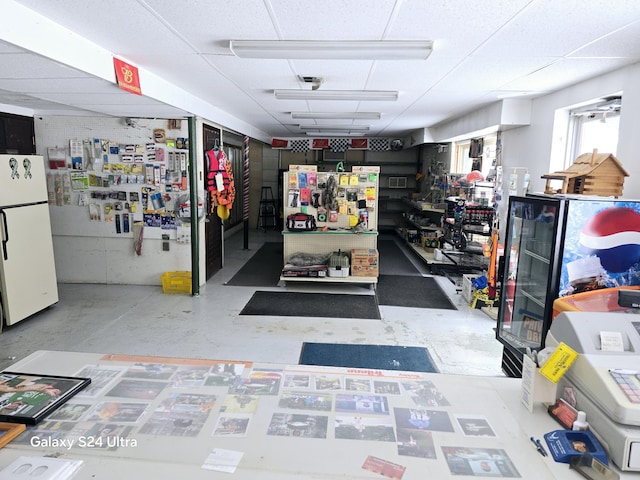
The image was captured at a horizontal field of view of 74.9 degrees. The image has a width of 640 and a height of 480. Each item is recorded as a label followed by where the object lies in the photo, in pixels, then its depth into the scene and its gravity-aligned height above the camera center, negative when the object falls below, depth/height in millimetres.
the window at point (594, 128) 4051 +499
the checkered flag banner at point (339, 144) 12039 +813
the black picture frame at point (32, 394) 1690 -980
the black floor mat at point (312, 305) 5160 -1719
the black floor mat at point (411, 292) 5590 -1711
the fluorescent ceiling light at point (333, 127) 8977 +991
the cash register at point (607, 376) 1456 -767
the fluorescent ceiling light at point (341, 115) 6855 +954
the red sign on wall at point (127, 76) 3516 +816
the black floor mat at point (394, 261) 7378 -1705
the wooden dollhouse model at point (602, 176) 3049 -5
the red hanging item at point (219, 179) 6395 -126
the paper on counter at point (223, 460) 1452 -1017
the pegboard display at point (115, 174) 5871 -56
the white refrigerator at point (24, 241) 4402 -795
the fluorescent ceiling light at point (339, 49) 2984 +897
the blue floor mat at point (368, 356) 3809 -1727
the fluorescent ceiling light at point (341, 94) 4953 +931
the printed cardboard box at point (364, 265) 6152 -1339
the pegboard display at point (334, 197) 6352 -380
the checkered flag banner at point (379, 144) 11867 +817
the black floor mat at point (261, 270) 6516 -1695
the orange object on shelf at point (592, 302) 2574 -791
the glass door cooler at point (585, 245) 2750 -461
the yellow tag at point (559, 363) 1718 -768
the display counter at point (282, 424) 1468 -1010
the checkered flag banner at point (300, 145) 12188 +784
